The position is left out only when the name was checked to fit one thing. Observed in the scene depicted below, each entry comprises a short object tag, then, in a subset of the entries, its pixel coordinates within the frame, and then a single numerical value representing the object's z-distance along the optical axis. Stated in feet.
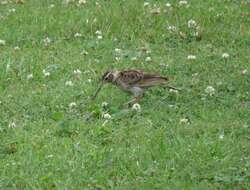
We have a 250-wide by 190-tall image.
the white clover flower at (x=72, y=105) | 30.76
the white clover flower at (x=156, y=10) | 44.21
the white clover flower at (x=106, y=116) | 29.43
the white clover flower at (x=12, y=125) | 28.81
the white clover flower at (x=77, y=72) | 35.19
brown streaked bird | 31.22
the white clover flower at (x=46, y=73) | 34.76
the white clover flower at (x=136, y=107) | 30.26
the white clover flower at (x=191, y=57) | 37.19
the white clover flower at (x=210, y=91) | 32.27
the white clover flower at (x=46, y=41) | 40.21
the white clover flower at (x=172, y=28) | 41.50
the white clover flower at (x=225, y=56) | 37.42
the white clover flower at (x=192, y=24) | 41.90
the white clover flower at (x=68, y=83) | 33.55
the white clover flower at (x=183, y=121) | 29.01
